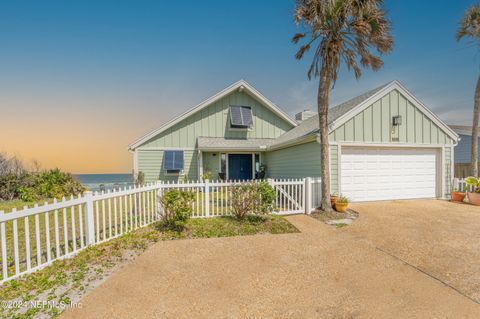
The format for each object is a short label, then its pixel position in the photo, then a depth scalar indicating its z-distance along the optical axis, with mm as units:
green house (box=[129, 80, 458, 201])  9172
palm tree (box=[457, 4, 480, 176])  10970
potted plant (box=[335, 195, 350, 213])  7723
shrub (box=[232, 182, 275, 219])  6449
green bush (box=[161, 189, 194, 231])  5668
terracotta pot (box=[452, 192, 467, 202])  9504
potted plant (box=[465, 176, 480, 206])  8967
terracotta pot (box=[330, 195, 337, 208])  7947
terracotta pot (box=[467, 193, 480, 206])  8927
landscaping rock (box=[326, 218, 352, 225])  6638
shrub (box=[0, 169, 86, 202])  10820
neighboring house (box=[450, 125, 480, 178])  19095
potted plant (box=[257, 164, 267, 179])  14227
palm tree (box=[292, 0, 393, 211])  6984
